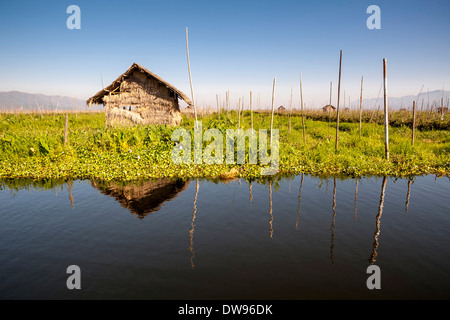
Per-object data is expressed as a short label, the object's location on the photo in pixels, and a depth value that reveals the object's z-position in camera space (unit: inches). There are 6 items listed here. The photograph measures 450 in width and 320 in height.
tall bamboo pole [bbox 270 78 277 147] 531.2
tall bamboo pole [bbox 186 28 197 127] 584.5
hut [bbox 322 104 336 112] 1547.7
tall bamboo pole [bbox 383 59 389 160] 472.1
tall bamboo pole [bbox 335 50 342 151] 518.9
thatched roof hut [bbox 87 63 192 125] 753.6
